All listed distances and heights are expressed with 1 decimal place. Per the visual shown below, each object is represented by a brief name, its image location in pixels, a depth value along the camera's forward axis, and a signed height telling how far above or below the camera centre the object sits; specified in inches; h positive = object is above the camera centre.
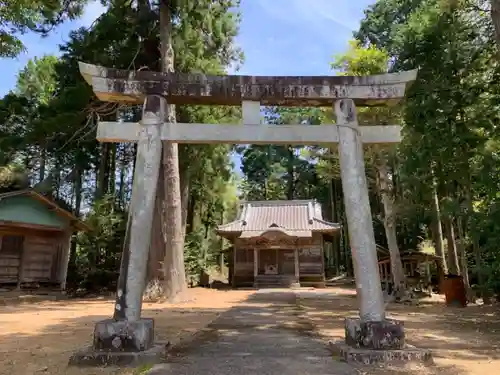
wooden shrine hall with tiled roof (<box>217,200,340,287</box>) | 784.9 +71.3
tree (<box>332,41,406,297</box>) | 489.7 +203.1
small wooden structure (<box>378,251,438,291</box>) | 626.8 +23.5
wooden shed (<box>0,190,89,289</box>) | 530.0 +68.6
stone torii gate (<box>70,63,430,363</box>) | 181.2 +77.2
